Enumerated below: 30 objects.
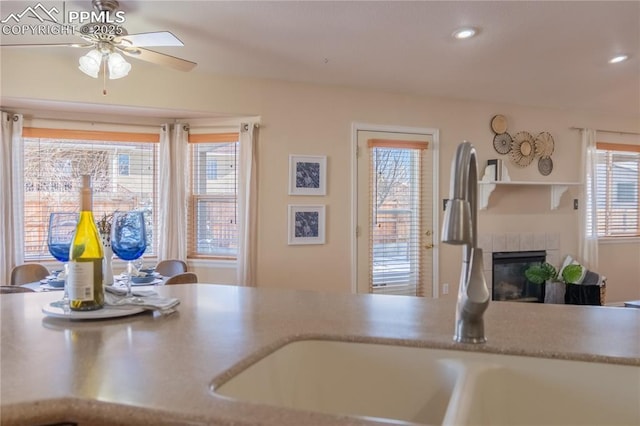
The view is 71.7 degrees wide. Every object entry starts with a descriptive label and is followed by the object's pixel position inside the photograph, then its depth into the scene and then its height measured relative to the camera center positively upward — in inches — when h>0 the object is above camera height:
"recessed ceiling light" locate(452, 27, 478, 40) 118.6 +47.8
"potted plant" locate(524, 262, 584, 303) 189.2 -30.2
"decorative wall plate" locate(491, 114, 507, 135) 196.4 +37.6
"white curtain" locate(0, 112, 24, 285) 146.3 +3.8
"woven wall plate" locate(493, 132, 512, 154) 197.9 +29.4
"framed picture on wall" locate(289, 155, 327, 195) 168.2 +12.7
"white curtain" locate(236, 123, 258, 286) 161.0 -0.9
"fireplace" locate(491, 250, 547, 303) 198.2 -31.5
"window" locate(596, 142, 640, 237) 221.0 +9.0
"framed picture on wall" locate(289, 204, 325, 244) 168.7 -6.3
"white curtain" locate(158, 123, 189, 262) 164.4 +5.5
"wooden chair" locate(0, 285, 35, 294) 105.3 -19.7
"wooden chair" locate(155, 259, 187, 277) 149.4 -20.5
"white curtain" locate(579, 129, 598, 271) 209.3 +1.9
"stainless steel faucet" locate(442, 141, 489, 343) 36.4 -2.6
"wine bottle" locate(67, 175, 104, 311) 44.0 -5.5
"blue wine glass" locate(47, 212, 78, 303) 63.1 -4.0
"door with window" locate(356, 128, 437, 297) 178.7 -1.7
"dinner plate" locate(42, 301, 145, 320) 44.7 -10.8
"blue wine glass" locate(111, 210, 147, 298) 54.2 -3.4
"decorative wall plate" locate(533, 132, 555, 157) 205.3 +29.6
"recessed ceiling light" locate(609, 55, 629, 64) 141.4 +48.5
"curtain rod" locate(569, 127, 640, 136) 212.0 +38.1
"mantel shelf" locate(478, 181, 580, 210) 191.6 +9.0
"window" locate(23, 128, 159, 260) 157.1 +12.4
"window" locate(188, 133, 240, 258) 170.6 +3.3
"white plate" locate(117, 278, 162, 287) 121.0 -21.3
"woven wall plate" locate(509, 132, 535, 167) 201.3 +26.7
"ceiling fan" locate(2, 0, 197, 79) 98.5 +38.0
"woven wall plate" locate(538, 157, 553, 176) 206.4 +19.7
